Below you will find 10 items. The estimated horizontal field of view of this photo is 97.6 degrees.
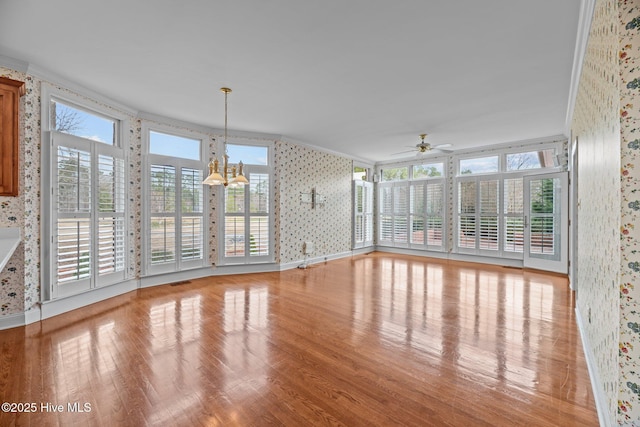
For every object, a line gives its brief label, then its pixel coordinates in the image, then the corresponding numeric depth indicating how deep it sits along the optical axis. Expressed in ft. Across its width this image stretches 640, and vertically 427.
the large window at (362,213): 26.03
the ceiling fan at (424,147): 17.10
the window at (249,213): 17.89
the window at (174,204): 15.21
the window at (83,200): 11.02
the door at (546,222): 18.02
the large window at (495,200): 20.22
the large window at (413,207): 24.44
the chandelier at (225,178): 10.64
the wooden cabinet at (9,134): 9.30
